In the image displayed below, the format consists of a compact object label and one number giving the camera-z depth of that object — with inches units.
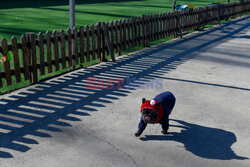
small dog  168.1
